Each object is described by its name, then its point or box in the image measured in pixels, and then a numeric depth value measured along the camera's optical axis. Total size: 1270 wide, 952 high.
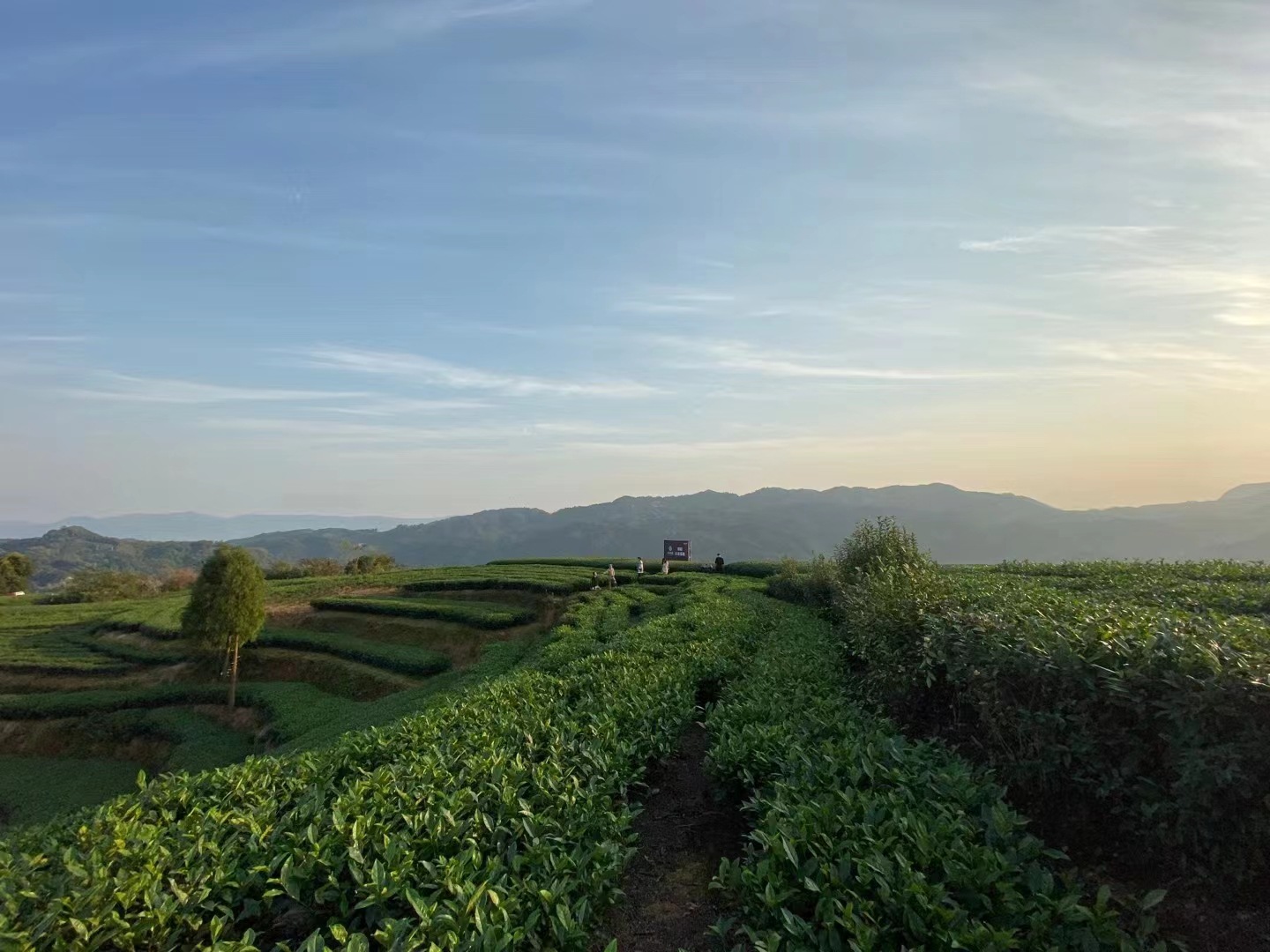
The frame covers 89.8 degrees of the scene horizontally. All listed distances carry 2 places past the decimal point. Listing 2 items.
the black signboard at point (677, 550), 43.53
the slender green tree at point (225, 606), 23.66
